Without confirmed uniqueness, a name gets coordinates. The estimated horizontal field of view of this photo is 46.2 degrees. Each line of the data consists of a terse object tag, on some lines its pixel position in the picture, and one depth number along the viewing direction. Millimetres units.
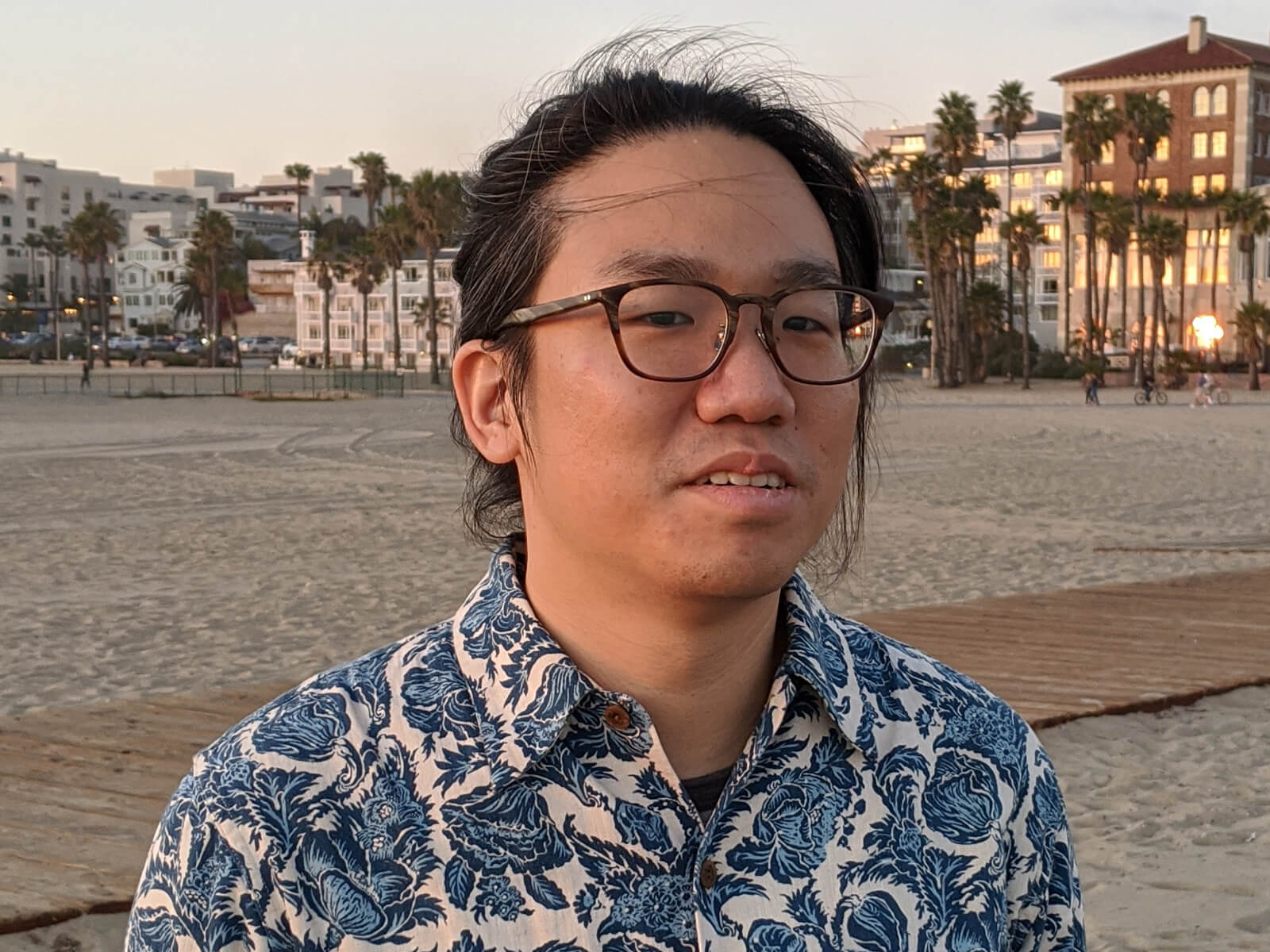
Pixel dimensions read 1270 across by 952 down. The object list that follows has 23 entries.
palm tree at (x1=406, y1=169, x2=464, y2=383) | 76812
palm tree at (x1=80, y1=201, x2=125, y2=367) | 110062
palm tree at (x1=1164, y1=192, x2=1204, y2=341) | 78812
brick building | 90250
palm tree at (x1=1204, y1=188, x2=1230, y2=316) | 75938
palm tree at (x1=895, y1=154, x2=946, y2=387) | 67562
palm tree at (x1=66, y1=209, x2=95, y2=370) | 109438
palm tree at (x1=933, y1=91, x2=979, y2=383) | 69188
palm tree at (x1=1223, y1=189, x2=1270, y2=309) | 73312
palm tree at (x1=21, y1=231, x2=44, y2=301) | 154375
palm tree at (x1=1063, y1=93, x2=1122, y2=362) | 76750
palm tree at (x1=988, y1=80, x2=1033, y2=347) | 76812
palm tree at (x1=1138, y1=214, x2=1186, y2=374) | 72250
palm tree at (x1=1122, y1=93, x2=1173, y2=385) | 76562
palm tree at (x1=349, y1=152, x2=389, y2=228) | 102812
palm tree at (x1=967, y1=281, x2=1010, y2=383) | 75312
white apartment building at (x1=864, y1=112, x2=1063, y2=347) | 109000
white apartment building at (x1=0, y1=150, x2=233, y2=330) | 180375
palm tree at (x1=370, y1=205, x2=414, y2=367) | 82875
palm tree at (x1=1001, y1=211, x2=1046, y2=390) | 77562
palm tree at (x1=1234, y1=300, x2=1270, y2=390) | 64625
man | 1507
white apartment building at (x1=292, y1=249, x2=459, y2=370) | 123250
